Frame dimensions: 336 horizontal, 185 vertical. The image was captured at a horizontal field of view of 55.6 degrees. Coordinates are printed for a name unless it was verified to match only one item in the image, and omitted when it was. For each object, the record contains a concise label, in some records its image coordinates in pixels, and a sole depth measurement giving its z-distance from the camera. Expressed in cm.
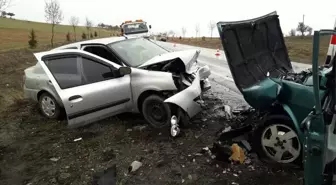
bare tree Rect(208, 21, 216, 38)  7781
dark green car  256
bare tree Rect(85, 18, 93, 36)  6712
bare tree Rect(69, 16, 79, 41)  6202
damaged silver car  555
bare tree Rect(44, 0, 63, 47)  3316
